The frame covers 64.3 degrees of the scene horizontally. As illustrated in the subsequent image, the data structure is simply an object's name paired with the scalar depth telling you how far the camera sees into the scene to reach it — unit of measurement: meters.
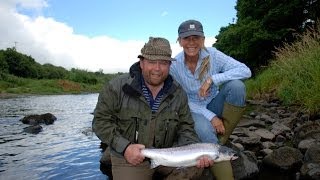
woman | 3.17
